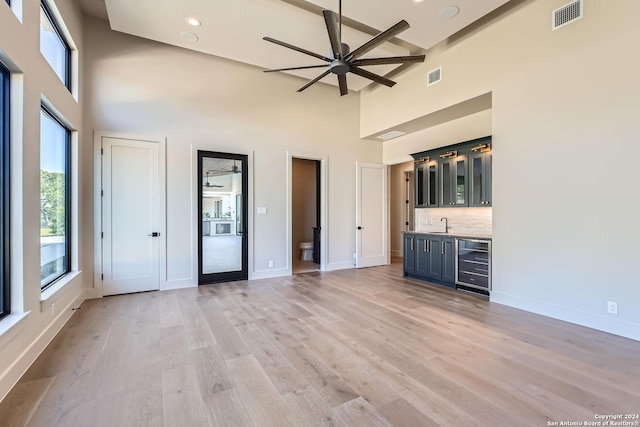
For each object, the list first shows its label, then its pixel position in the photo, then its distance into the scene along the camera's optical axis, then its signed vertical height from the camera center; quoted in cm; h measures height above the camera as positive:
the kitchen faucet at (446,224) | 587 -23
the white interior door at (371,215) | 688 -5
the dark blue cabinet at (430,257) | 509 -83
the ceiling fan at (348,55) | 292 +177
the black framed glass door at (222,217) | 528 -7
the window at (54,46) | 309 +199
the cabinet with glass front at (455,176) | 474 +66
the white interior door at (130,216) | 456 -3
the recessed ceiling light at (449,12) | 377 +262
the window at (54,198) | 312 +19
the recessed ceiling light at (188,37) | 428 +262
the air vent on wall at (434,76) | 495 +232
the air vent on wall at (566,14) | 336 +232
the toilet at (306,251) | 792 -104
